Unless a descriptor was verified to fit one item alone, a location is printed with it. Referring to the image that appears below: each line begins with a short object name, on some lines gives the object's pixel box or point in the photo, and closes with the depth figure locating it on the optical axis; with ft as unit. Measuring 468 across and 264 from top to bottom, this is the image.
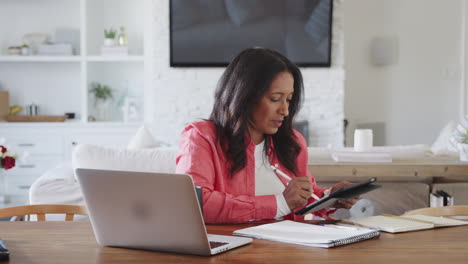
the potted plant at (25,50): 19.38
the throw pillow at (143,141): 14.62
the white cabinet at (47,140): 18.61
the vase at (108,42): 19.40
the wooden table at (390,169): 9.64
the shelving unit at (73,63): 19.83
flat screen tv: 18.85
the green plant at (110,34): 19.36
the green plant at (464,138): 10.31
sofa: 9.52
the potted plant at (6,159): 12.69
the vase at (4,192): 17.58
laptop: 4.30
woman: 6.45
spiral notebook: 4.79
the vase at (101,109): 19.81
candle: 10.40
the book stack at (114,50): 19.30
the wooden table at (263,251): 4.42
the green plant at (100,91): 19.69
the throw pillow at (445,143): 11.18
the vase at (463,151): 10.23
